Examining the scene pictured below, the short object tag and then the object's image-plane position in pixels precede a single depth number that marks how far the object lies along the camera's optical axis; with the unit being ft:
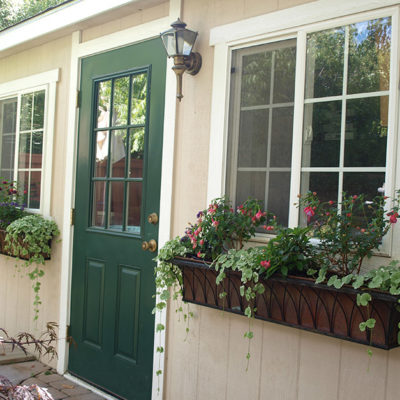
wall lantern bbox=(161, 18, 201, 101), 9.11
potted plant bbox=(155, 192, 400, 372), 6.22
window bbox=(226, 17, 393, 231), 7.19
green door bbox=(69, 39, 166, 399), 10.44
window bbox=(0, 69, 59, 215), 13.29
